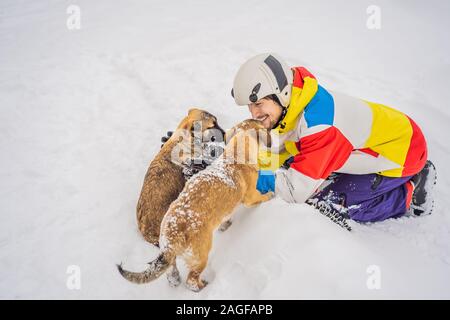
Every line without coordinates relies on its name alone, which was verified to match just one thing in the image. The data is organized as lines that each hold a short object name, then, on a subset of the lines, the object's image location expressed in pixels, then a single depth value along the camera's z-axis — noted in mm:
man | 2654
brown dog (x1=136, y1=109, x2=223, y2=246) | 2871
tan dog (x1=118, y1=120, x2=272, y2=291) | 2305
